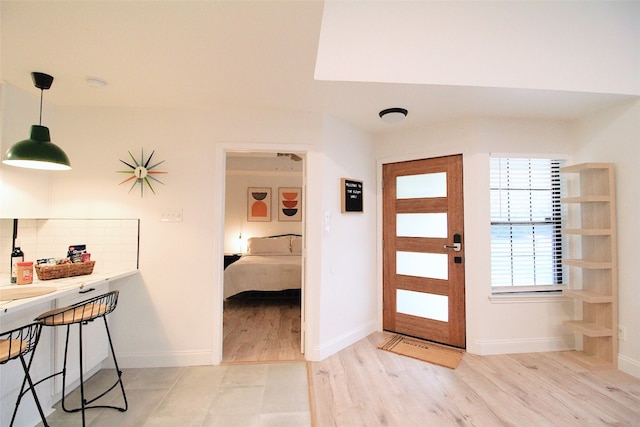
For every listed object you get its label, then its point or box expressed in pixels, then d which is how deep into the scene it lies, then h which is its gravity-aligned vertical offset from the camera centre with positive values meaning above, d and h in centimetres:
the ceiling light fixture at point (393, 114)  261 +100
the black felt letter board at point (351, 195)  287 +25
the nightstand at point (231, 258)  545 -82
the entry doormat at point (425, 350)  257 -134
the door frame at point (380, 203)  301 +18
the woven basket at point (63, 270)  195 -40
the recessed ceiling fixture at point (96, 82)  202 +101
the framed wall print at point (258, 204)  603 +30
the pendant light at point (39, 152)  175 +42
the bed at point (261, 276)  416 -90
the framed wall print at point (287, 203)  612 +33
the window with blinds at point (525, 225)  287 -6
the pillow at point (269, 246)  554 -58
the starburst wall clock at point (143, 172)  249 +41
